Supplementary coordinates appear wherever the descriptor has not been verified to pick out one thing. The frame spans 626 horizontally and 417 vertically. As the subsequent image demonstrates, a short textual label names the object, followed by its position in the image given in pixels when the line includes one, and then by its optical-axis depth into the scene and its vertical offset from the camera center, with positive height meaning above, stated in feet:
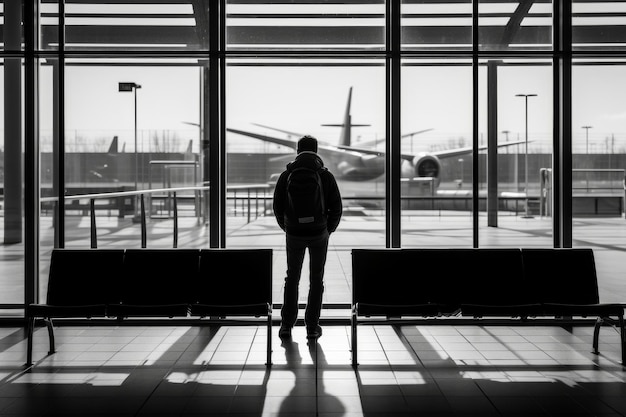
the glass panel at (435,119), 18.03 +2.63
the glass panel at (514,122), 18.11 +2.32
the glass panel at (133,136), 18.35 +2.00
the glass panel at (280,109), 18.15 +2.81
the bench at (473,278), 14.01 -1.93
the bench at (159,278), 14.08 -1.89
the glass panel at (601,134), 18.19 +2.03
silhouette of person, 14.85 -0.92
